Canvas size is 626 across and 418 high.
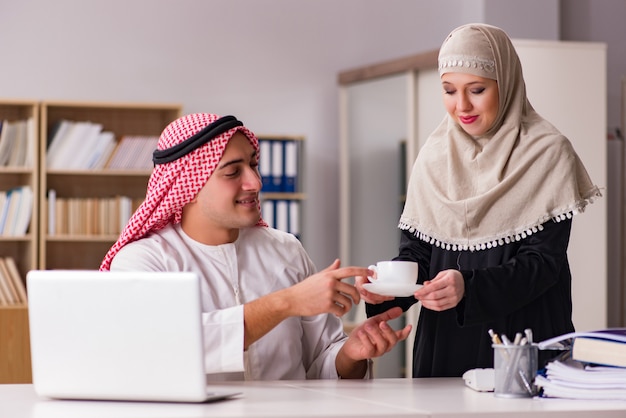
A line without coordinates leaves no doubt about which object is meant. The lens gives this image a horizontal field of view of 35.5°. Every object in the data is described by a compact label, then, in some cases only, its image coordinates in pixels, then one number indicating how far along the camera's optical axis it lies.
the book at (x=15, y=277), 5.57
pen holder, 1.87
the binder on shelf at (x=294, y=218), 6.07
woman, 2.36
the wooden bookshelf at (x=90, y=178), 5.63
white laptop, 1.73
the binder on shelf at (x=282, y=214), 6.06
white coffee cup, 2.03
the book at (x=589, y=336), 1.89
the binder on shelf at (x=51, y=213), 5.64
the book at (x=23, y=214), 5.59
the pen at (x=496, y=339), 1.90
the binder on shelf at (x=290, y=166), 6.08
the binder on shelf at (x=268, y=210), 6.02
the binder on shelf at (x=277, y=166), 6.06
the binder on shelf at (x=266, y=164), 6.02
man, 2.39
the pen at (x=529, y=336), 1.89
